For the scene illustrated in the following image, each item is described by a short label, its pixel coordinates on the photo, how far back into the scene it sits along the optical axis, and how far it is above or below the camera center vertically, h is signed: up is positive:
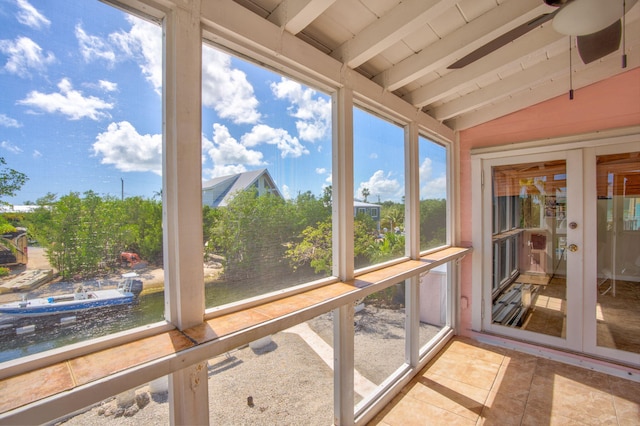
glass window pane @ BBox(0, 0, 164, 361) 0.82 +0.14
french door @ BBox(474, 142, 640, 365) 2.56 -0.40
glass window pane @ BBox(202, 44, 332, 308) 1.25 +0.15
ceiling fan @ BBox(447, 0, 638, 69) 1.23 +0.84
